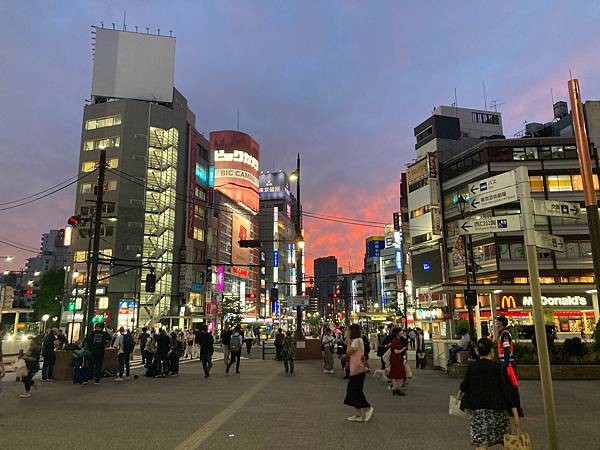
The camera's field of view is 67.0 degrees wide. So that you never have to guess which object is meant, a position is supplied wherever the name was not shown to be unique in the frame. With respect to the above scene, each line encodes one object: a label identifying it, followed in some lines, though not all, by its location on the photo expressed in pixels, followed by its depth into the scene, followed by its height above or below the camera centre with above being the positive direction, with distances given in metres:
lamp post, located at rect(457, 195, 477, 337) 18.43 +0.65
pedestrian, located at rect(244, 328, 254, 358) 29.50 -1.44
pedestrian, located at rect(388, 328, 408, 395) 12.20 -1.31
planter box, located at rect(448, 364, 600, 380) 15.23 -1.86
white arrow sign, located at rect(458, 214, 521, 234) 6.45 +1.38
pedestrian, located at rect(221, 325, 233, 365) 18.89 -0.84
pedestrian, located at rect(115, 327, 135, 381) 15.89 -0.96
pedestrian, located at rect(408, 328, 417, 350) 26.97 -0.99
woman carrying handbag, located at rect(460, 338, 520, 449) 5.37 -1.02
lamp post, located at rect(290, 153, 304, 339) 22.40 +3.58
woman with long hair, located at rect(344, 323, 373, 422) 8.66 -1.23
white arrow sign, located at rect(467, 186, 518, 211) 6.21 +1.67
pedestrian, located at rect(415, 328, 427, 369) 20.42 -1.57
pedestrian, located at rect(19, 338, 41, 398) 11.72 -1.04
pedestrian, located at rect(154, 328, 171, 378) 16.91 -1.07
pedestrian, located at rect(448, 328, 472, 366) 16.79 -1.11
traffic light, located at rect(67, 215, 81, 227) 20.93 +4.72
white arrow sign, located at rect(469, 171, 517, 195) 6.25 +1.89
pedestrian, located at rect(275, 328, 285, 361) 24.61 -1.21
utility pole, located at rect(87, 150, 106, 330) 17.92 +3.17
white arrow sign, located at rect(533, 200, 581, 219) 6.03 +1.49
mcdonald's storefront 39.44 +0.60
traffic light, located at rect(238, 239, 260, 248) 23.83 +4.02
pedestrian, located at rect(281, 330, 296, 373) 18.17 -1.19
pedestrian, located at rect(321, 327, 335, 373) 18.72 -1.44
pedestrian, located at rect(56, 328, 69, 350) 17.79 -0.71
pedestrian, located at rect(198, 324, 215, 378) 17.02 -1.09
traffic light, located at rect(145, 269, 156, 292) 23.20 +1.96
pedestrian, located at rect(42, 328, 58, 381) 15.70 -1.21
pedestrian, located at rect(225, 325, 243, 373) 18.84 -1.07
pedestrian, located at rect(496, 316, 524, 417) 9.65 -0.56
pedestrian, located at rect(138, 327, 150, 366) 19.81 -0.70
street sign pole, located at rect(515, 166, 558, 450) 5.33 +0.25
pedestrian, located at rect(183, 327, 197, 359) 30.00 -1.77
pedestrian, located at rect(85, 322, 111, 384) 14.67 -0.77
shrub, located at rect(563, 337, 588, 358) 15.96 -1.12
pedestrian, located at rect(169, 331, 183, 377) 17.52 -1.46
